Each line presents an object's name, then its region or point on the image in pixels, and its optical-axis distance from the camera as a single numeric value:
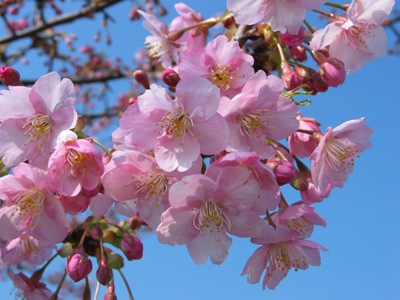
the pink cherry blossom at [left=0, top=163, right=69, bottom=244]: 0.23
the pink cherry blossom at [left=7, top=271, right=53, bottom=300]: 0.30
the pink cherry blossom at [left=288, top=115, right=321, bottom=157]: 0.25
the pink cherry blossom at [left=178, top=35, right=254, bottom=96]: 0.24
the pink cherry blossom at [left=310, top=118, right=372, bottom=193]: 0.25
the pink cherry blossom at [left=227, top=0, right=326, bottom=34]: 0.25
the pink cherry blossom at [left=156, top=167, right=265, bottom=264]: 0.22
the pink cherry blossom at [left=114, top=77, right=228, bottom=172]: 0.22
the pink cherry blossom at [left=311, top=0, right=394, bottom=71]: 0.26
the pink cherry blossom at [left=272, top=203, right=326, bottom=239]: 0.25
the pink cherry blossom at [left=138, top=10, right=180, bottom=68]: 0.31
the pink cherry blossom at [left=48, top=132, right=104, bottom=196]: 0.22
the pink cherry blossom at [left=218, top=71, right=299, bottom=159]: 0.23
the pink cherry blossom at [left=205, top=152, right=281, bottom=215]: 0.22
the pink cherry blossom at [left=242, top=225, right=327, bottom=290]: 0.25
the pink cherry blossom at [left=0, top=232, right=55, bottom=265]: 0.27
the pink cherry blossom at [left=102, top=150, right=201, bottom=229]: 0.22
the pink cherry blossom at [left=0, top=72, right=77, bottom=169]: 0.23
